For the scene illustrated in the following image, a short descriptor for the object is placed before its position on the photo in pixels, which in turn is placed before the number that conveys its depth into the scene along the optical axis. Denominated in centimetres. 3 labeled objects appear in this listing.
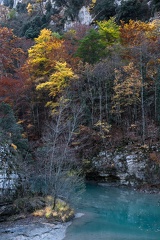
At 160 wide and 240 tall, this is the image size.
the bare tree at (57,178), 1759
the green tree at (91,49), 3406
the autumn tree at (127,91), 2888
